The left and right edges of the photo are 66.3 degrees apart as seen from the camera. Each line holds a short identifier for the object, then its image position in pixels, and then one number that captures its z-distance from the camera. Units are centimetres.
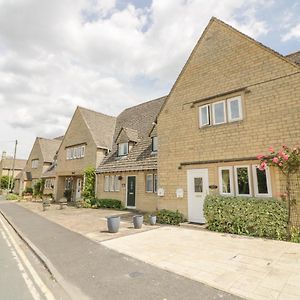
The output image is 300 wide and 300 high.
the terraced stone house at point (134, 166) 1794
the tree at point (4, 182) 6275
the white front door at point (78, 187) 2718
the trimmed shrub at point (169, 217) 1255
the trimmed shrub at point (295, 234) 853
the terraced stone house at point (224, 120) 1002
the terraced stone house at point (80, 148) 2381
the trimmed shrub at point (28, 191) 3845
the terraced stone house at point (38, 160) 3816
